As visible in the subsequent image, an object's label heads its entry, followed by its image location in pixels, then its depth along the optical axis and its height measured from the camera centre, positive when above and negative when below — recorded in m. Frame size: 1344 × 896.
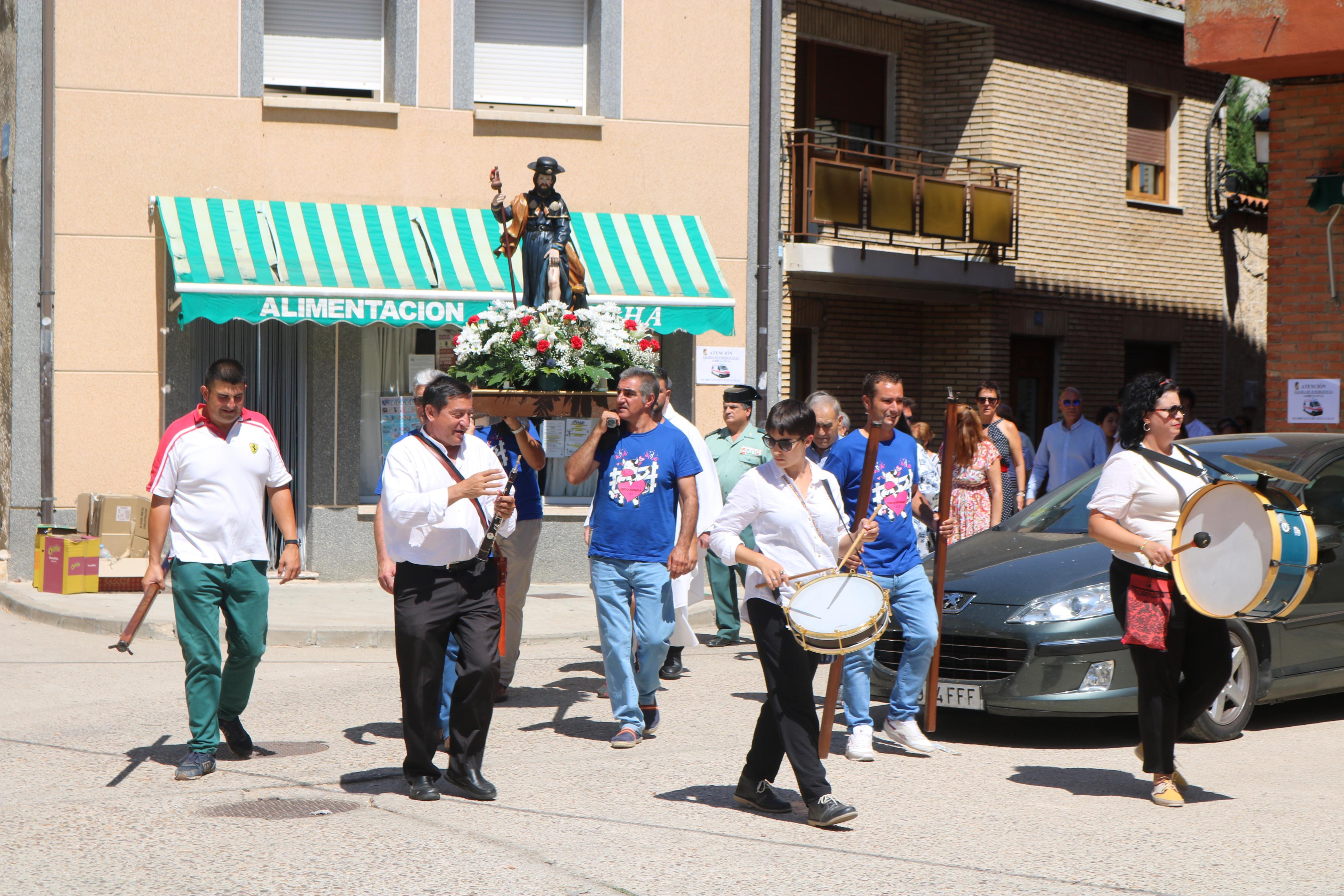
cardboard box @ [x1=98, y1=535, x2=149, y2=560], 13.75 -1.37
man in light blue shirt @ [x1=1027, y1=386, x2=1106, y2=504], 14.59 -0.42
